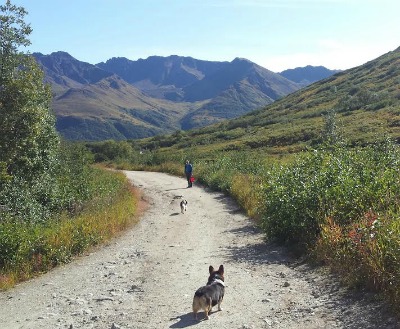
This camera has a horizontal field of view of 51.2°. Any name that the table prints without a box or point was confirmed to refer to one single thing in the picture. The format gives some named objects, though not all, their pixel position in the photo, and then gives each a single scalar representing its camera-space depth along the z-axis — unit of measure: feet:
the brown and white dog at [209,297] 25.54
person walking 106.22
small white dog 72.02
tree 54.75
